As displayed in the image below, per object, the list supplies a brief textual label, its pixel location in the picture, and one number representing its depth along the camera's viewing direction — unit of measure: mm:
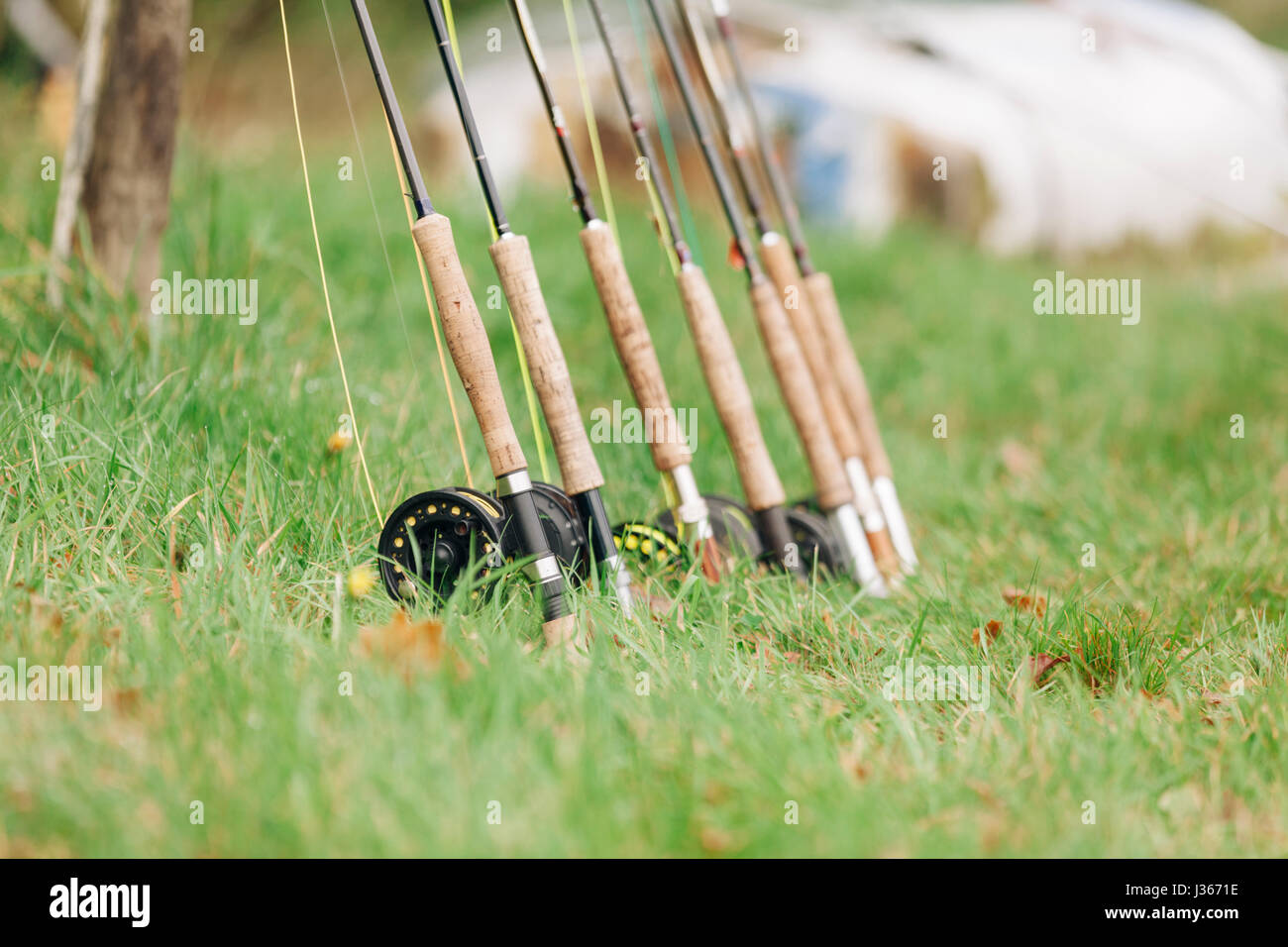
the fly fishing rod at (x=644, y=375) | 2047
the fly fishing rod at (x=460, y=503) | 1770
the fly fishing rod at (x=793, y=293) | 2502
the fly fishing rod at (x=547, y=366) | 1860
